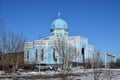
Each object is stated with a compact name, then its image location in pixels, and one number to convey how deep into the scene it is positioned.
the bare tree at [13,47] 14.41
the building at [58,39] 53.44
